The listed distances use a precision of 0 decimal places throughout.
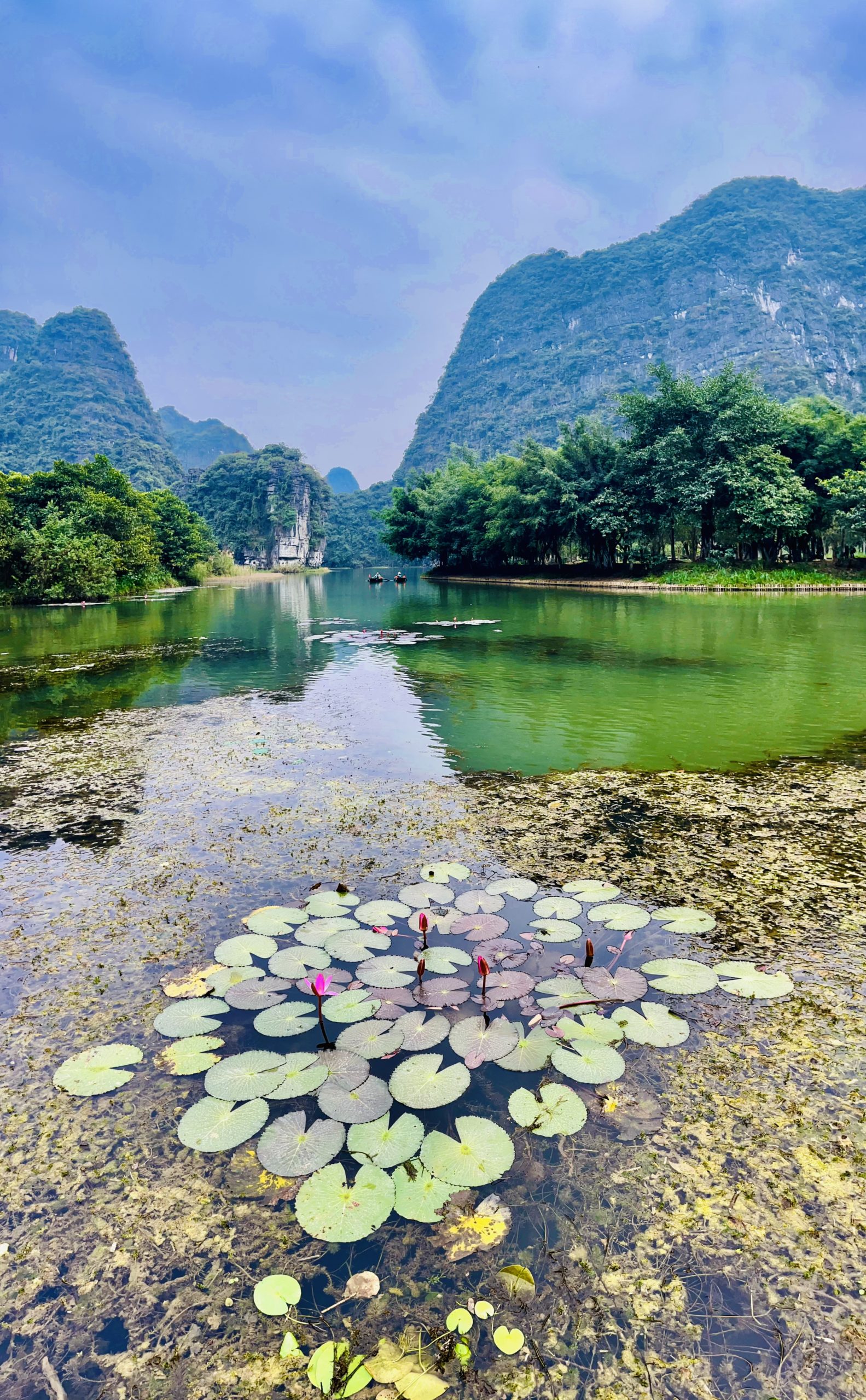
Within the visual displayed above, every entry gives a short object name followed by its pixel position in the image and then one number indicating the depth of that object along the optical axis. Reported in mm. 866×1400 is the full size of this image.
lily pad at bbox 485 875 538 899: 3920
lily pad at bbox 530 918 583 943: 3434
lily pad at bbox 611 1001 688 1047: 2670
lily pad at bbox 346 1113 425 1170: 2096
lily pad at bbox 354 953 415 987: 3031
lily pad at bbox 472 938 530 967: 3252
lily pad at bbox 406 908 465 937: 3562
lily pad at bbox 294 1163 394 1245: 1853
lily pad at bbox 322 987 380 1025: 2812
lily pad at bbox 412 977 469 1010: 2885
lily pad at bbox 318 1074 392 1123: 2258
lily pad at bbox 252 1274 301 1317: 1671
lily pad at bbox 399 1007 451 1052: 2609
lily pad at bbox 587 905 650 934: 3510
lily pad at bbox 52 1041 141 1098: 2488
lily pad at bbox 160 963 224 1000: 3043
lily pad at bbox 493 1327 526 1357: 1581
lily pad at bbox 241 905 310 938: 3498
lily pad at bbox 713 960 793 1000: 2961
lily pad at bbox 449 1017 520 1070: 2545
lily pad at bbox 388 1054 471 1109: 2318
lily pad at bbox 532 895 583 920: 3660
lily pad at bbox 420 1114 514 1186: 2023
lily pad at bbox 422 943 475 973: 3158
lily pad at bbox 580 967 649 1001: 2918
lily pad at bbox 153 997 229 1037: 2770
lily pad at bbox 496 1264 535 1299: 1715
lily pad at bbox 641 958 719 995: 3004
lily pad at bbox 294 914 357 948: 3400
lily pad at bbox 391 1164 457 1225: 1910
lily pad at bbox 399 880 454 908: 3814
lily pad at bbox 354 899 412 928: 3584
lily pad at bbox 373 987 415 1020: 2828
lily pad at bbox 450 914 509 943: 3465
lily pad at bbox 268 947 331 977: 3123
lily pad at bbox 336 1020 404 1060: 2586
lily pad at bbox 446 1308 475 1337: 1630
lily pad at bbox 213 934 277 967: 3248
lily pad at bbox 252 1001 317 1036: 2717
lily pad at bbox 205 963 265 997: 3053
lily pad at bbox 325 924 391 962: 3252
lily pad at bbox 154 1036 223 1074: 2557
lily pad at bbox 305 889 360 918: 3693
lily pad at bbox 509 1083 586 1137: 2213
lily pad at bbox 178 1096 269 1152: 2182
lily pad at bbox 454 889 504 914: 3740
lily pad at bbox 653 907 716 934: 3504
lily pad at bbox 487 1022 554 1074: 2508
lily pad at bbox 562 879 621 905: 3848
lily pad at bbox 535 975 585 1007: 2904
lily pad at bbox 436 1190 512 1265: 1839
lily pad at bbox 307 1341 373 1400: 1497
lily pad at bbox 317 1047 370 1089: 2422
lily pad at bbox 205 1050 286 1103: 2385
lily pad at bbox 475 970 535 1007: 2949
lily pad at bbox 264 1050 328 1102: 2363
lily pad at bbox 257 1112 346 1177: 2074
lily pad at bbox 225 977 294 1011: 2906
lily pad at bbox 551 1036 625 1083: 2438
